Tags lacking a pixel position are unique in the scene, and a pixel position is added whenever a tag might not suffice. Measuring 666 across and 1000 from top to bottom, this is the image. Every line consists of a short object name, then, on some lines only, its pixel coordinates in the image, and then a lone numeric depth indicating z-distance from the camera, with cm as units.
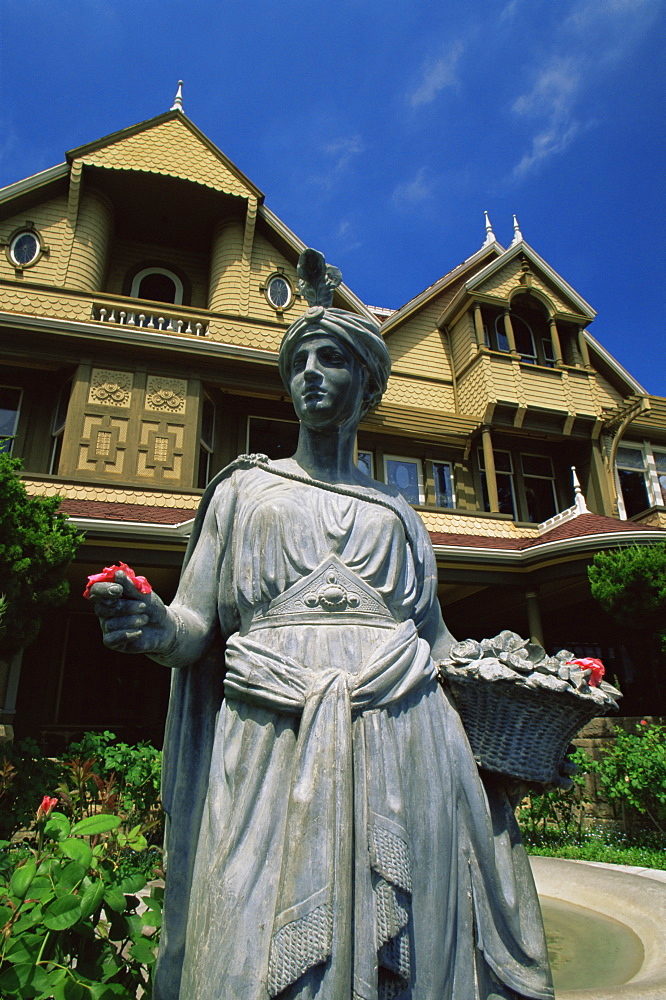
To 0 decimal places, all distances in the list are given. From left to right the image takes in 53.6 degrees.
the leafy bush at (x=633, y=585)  976
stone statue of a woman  146
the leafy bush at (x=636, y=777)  833
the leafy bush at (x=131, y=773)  719
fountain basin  364
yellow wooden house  1200
